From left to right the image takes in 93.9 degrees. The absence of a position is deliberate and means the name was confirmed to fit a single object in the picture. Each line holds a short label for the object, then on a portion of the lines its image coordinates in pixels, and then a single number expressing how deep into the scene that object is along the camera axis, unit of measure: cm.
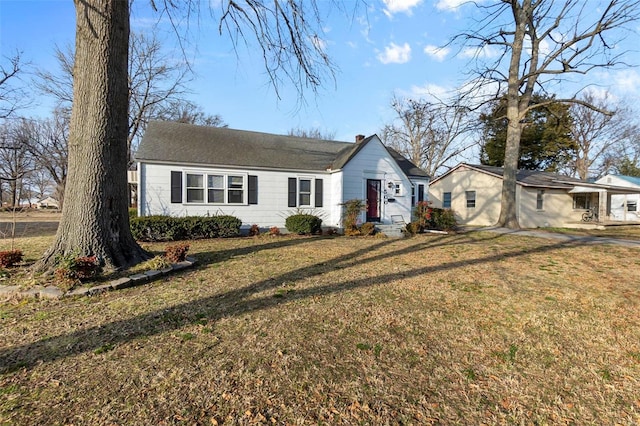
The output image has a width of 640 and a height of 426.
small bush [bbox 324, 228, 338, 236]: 1279
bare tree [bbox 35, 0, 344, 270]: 527
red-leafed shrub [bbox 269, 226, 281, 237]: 1176
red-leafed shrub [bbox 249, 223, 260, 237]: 1184
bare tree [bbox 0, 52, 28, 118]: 1545
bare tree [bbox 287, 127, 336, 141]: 4253
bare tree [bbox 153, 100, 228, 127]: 2580
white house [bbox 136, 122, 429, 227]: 1137
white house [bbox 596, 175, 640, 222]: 2495
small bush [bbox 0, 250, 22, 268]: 541
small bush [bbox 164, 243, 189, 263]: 623
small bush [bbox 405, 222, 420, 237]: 1306
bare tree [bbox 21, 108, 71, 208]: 2856
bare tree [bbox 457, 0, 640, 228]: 1449
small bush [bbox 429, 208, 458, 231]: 1422
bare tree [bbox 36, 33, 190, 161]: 2130
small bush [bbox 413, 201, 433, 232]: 1321
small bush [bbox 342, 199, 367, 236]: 1242
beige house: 1816
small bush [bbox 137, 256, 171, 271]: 562
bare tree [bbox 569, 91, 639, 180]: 3269
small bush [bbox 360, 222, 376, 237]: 1235
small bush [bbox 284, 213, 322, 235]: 1209
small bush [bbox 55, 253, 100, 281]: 455
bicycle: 1981
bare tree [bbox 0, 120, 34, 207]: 2480
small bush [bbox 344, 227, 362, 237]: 1235
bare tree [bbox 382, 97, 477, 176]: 3096
